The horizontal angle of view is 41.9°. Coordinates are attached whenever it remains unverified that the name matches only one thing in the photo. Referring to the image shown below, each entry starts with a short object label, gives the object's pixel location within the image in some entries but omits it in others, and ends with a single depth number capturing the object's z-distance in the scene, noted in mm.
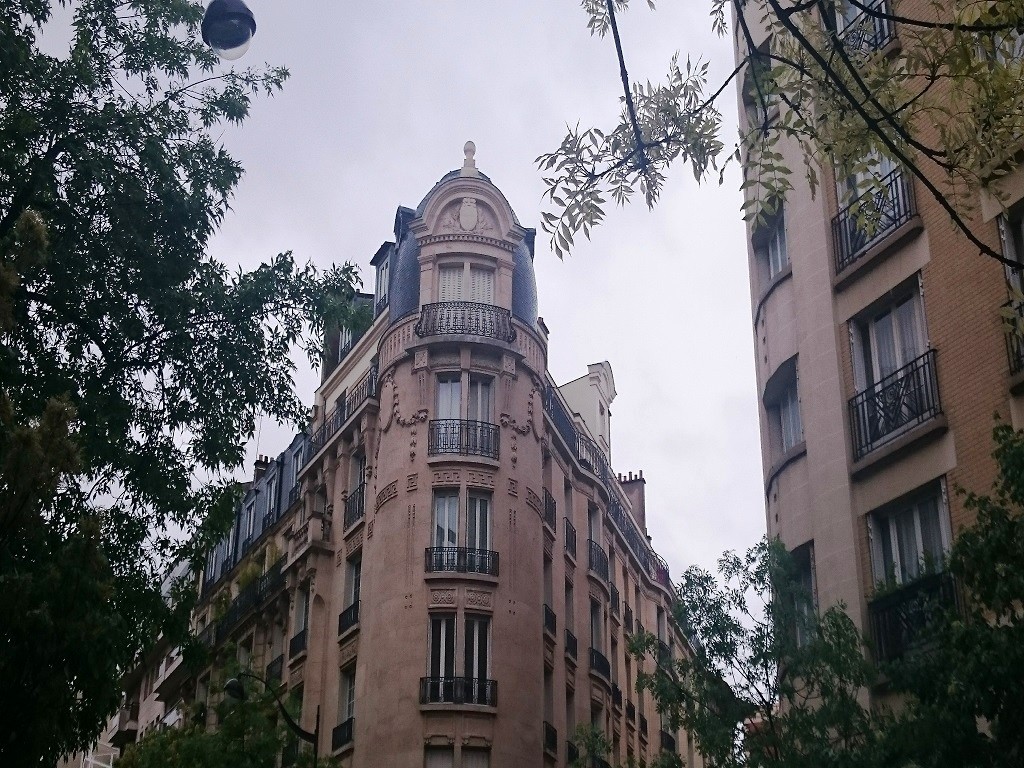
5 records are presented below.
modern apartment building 16438
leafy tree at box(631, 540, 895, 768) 15500
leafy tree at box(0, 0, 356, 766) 16062
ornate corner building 33500
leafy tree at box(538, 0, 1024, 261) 7219
